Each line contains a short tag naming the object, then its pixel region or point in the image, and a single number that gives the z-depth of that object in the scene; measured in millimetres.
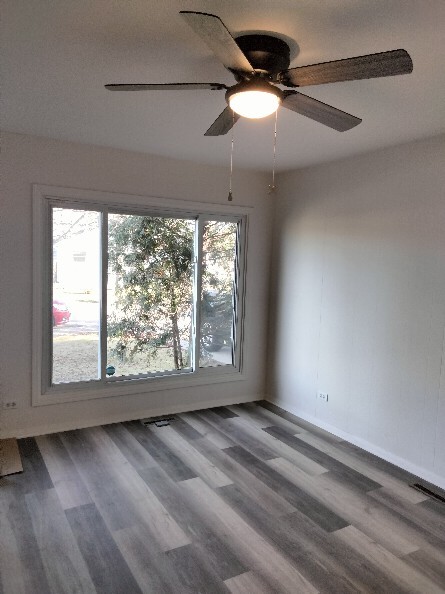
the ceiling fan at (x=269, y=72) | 1459
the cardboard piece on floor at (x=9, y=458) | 3123
